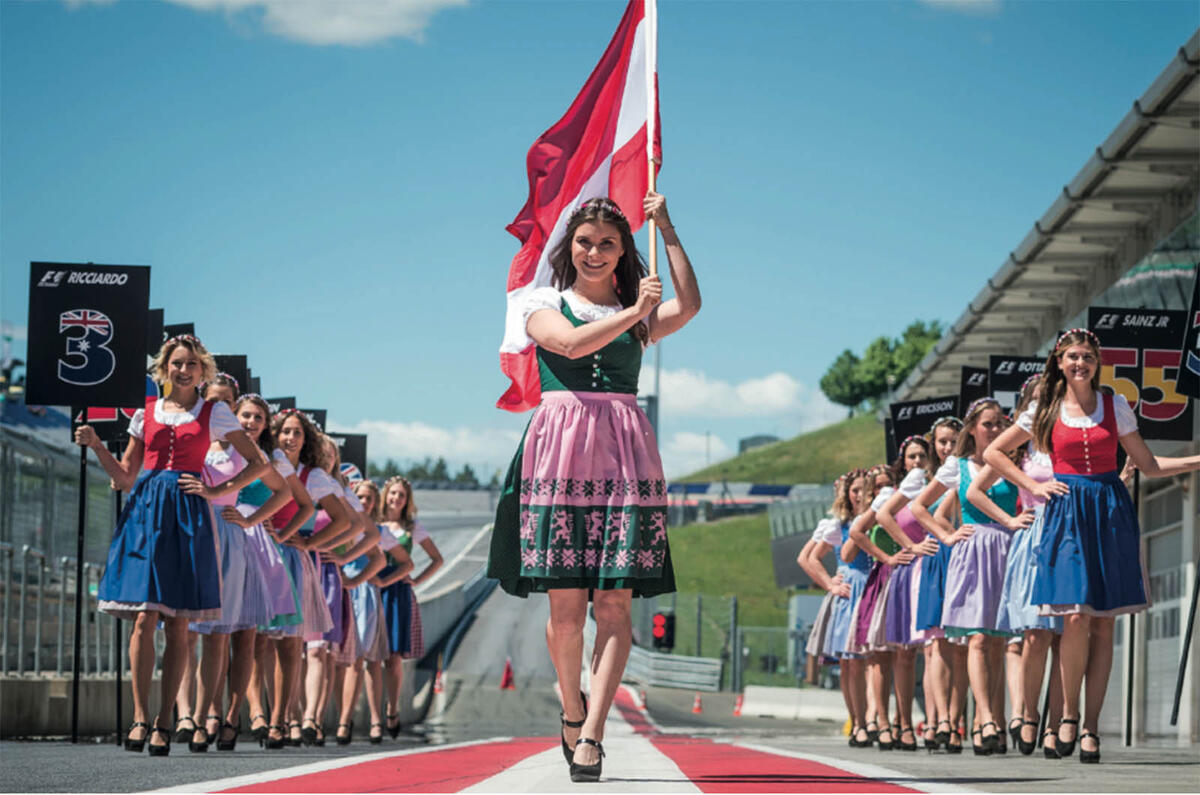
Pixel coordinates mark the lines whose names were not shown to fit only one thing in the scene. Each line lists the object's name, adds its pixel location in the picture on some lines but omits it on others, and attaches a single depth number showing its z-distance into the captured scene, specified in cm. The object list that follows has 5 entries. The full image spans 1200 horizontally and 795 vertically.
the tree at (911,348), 17500
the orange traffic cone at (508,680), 4181
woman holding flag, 667
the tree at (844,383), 18775
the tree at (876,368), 18068
